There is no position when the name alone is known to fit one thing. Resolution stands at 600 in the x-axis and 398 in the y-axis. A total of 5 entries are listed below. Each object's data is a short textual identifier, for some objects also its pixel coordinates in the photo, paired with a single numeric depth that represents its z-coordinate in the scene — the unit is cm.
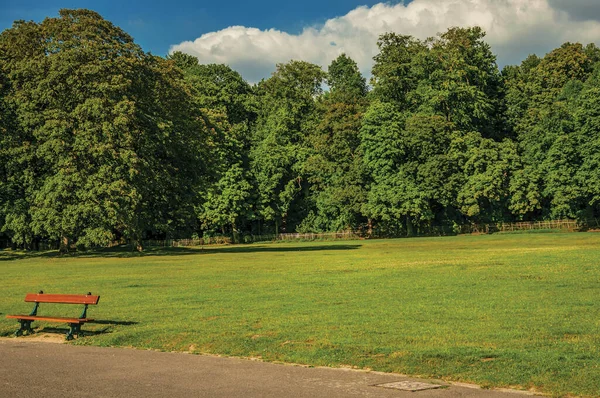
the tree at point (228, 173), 10006
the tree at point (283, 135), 10456
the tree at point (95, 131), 5381
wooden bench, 1677
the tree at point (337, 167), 9962
